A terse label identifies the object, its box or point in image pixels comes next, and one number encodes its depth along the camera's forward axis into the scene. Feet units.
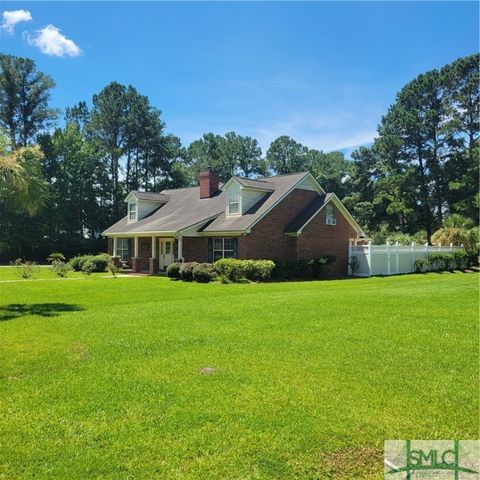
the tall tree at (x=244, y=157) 218.38
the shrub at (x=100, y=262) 99.25
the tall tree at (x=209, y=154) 217.56
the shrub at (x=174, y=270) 77.02
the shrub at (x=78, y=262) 101.79
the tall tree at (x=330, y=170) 201.05
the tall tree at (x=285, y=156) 225.97
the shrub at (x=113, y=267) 81.39
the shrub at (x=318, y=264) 84.69
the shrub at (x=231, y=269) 73.26
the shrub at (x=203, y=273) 72.08
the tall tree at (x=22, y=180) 39.34
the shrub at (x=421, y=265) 99.81
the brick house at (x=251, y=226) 85.81
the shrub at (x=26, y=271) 73.67
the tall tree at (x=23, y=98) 154.51
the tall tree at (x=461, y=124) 152.56
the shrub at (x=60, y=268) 80.53
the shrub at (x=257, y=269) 74.74
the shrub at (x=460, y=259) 105.29
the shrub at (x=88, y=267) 90.63
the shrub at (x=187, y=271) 74.15
